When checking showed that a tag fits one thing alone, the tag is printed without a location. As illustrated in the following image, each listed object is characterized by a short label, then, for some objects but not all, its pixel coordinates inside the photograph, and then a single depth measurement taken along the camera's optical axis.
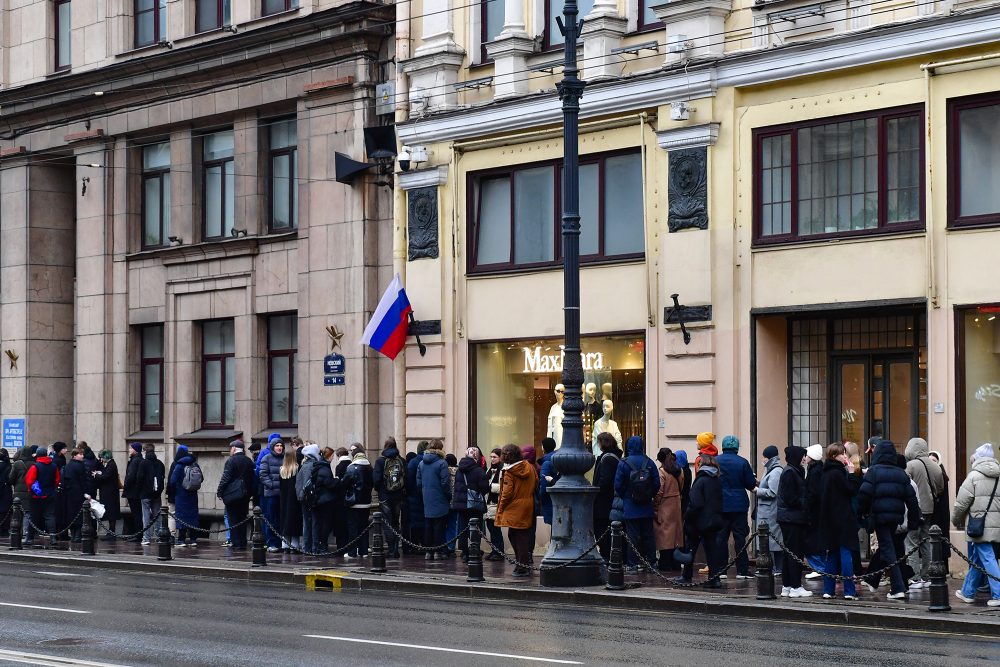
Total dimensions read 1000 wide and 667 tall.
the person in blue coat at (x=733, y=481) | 20.95
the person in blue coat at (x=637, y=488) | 21.48
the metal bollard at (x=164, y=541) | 26.14
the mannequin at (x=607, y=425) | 25.06
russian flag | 28.34
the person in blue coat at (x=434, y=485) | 24.92
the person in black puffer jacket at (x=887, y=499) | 18.67
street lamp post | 20.88
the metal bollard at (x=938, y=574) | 17.45
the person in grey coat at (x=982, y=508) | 18.02
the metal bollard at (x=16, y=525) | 29.11
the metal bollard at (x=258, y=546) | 24.41
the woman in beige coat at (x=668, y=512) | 21.80
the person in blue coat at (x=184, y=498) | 28.86
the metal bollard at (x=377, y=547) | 23.12
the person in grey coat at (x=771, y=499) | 20.42
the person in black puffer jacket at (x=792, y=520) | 19.22
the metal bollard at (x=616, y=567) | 20.22
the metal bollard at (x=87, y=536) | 27.45
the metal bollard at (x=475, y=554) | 21.59
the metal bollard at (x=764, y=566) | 18.86
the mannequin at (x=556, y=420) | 26.02
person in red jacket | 30.62
